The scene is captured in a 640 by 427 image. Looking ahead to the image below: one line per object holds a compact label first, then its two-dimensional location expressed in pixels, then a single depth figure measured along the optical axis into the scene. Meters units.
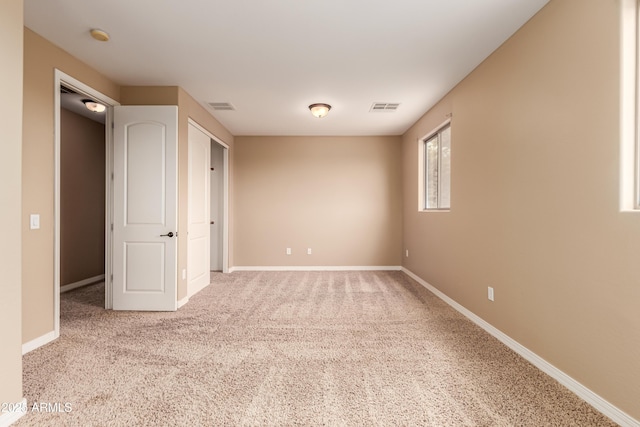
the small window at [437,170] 4.17
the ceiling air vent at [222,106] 4.27
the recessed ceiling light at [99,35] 2.56
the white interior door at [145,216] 3.56
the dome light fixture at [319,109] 4.17
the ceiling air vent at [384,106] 4.27
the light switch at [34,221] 2.59
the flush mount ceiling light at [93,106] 4.09
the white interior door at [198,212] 4.21
